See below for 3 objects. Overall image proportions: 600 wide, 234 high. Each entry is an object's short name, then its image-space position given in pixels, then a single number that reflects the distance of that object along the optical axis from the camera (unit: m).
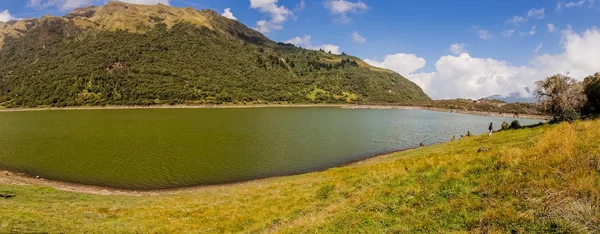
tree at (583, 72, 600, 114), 40.34
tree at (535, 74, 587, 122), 39.09
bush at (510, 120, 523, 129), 45.91
